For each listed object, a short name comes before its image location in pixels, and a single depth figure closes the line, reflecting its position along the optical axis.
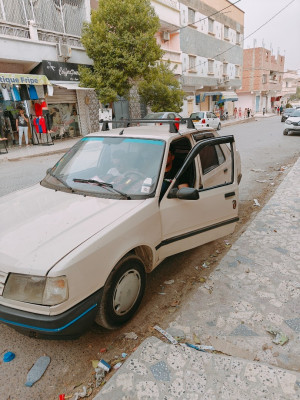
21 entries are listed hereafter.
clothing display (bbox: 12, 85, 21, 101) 14.16
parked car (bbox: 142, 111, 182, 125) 17.83
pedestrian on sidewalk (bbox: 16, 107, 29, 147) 15.05
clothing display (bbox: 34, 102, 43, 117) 15.84
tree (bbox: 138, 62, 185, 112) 20.66
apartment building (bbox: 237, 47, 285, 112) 49.00
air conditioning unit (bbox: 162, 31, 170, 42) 25.20
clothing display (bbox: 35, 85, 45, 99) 15.58
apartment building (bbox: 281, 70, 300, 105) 90.88
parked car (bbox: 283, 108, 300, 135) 16.38
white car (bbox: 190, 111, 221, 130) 23.33
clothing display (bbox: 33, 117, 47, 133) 15.41
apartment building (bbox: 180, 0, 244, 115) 28.20
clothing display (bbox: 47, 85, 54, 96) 15.39
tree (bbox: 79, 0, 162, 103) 16.22
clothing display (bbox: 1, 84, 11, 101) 13.73
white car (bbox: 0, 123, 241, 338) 2.06
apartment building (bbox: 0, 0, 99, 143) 14.48
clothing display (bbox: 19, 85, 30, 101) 14.70
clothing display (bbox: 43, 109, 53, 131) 16.95
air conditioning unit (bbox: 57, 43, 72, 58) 16.61
